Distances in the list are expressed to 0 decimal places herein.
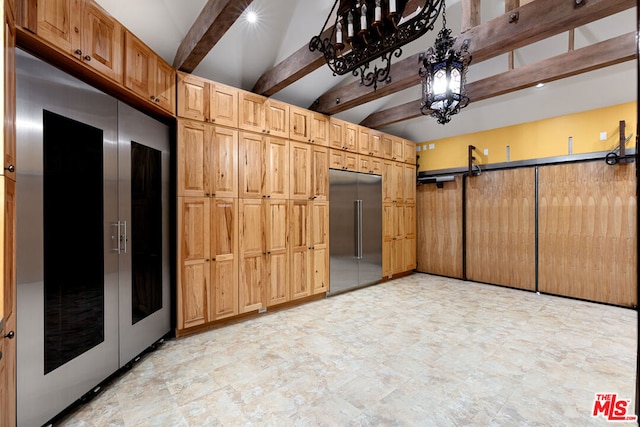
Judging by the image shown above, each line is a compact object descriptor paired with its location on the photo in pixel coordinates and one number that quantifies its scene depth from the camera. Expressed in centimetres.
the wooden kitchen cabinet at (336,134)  436
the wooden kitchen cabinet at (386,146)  516
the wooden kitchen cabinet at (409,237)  565
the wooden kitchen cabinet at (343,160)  438
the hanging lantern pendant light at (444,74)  246
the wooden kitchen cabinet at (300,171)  388
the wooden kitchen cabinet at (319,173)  413
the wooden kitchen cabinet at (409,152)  566
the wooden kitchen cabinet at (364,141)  477
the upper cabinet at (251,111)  339
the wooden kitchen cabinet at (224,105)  317
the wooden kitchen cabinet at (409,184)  563
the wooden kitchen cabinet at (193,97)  296
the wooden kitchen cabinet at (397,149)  537
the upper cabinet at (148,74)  229
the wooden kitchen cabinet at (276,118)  363
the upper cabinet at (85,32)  167
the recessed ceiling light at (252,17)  299
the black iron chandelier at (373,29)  156
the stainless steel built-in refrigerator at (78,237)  160
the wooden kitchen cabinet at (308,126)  390
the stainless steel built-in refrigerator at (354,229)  444
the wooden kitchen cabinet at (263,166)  342
